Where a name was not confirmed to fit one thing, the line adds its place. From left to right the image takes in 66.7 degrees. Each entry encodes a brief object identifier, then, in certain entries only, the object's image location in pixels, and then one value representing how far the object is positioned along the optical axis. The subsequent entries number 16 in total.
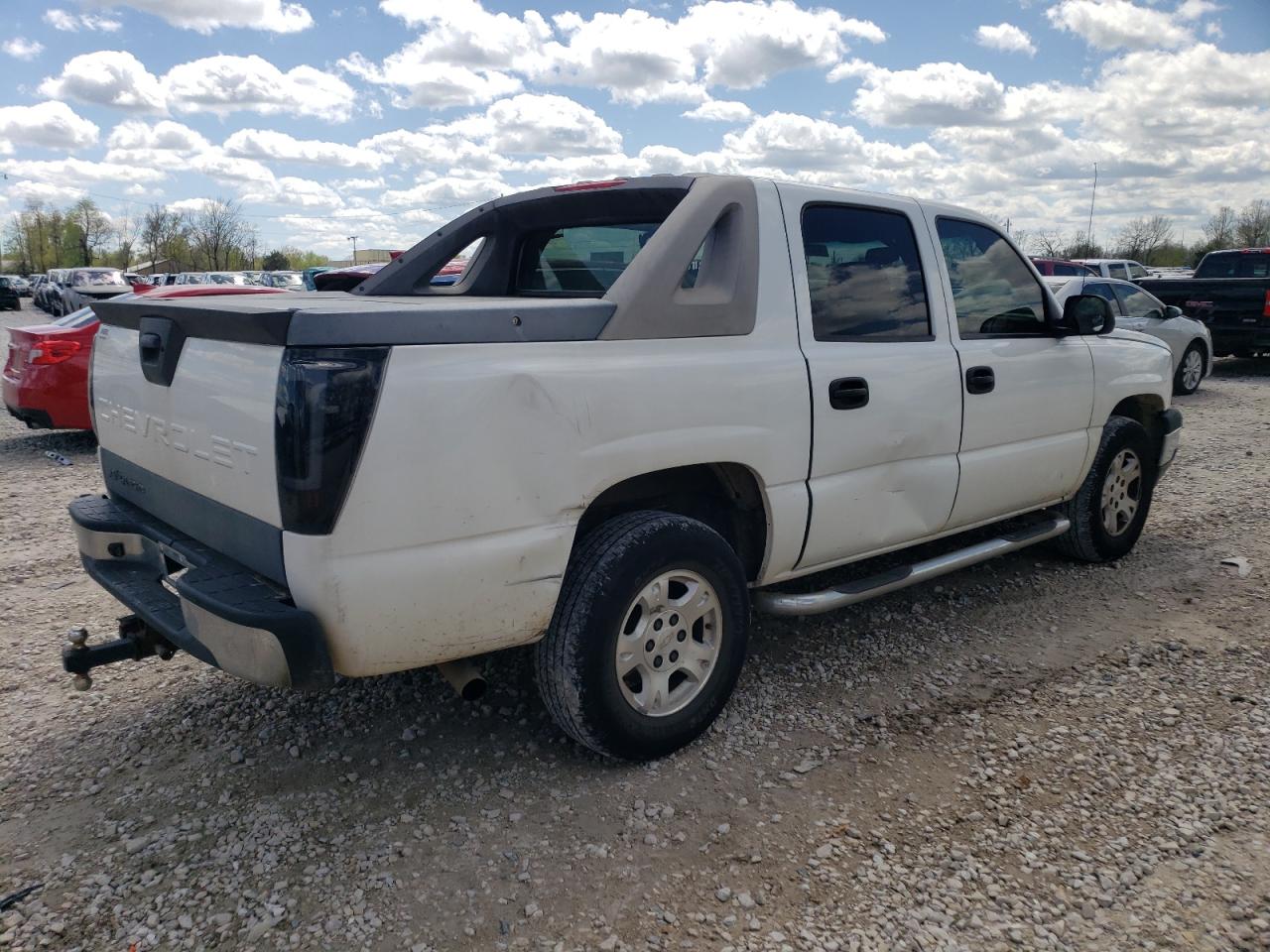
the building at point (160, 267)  73.62
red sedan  8.66
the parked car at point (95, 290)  14.40
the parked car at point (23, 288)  58.98
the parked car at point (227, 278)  32.22
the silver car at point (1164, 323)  12.29
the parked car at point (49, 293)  39.22
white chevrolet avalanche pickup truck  2.51
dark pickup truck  14.50
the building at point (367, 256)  59.31
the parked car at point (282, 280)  32.25
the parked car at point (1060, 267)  16.69
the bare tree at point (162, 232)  81.44
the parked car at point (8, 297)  42.62
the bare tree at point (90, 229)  98.81
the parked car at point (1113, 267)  19.73
